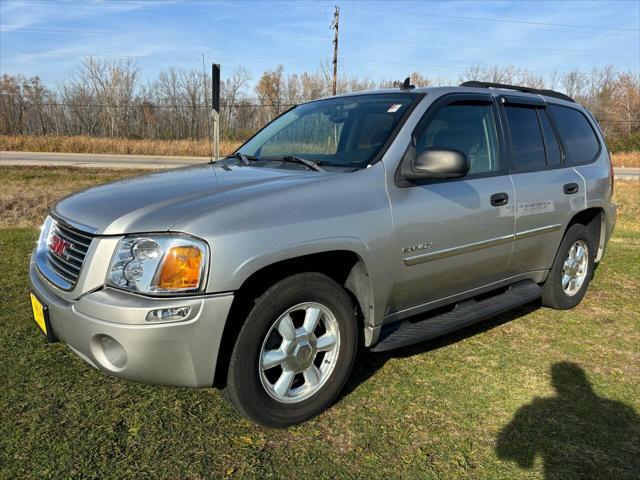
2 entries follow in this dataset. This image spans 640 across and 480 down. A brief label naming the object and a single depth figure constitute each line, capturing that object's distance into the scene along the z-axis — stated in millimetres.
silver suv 2305
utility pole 29319
